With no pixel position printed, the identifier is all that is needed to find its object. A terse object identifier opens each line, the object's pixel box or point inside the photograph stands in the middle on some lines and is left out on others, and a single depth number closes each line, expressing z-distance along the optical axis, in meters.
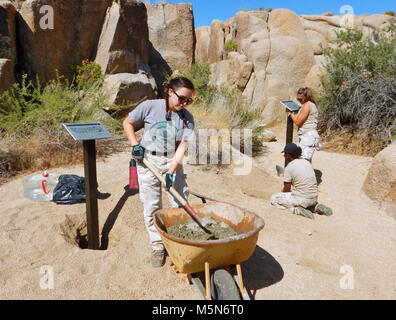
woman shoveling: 2.67
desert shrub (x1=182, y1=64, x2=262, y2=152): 7.27
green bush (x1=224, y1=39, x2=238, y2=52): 12.35
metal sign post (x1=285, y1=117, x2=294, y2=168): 5.21
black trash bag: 3.90
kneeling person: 4.13
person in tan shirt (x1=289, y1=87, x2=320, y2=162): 5.00
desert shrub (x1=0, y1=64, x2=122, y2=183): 5.05
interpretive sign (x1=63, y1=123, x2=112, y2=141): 2.89
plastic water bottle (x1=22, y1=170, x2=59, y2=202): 3.98
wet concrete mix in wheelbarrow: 2.49
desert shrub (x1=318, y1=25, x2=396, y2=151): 7.07
